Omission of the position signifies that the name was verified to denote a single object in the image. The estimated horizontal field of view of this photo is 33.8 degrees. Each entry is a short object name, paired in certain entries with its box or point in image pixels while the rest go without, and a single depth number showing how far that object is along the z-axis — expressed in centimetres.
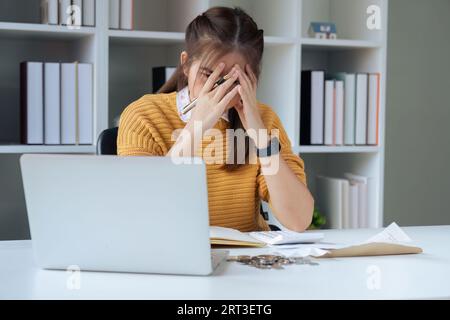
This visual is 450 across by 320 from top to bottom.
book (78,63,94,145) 247
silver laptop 126
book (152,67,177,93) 261
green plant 285
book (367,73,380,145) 281
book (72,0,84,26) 243
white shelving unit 248
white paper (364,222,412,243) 166
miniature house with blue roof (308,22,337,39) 283
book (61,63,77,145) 246
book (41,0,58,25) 242
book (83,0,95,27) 245
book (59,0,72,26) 242
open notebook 159
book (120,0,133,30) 250
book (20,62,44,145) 243
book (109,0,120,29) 249
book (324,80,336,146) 278
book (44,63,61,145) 244
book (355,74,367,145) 281
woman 189
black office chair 201
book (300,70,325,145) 276
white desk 117
